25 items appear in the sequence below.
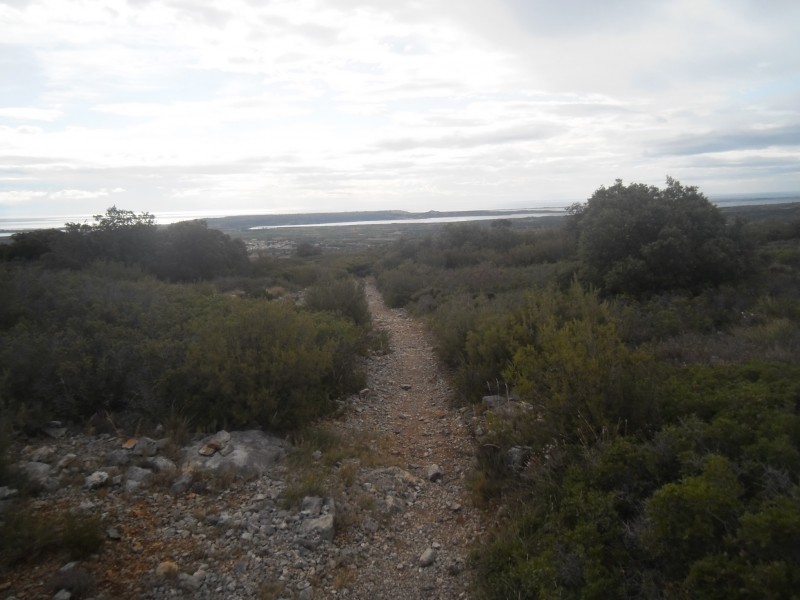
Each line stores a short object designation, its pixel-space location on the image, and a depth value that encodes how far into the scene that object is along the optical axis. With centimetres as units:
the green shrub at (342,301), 1212
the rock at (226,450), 529
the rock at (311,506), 449
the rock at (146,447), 520
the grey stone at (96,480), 459
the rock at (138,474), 477
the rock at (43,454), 493
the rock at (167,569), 366
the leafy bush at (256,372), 602
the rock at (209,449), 527
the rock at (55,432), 544
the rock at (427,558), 411
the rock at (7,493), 414
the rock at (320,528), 424
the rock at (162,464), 493
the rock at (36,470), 452
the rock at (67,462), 482
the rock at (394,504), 482
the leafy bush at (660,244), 1110
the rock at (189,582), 359
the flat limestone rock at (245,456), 505
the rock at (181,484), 468
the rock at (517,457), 497
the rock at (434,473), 548
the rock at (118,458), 501
